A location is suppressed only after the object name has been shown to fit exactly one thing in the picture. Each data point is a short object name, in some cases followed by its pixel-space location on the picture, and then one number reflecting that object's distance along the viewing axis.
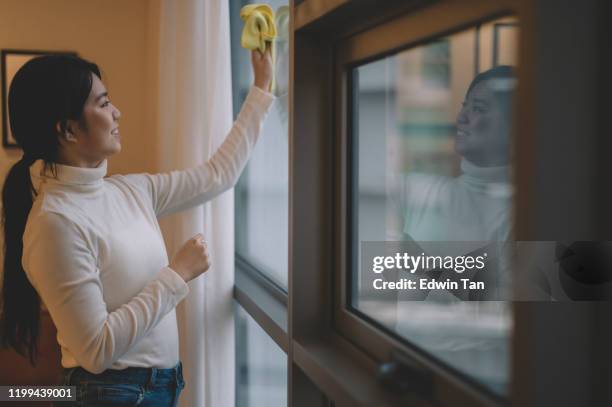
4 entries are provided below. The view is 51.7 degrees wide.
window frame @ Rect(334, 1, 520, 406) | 0.95
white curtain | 2.10
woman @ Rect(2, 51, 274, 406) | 1.33
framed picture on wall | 3.11
